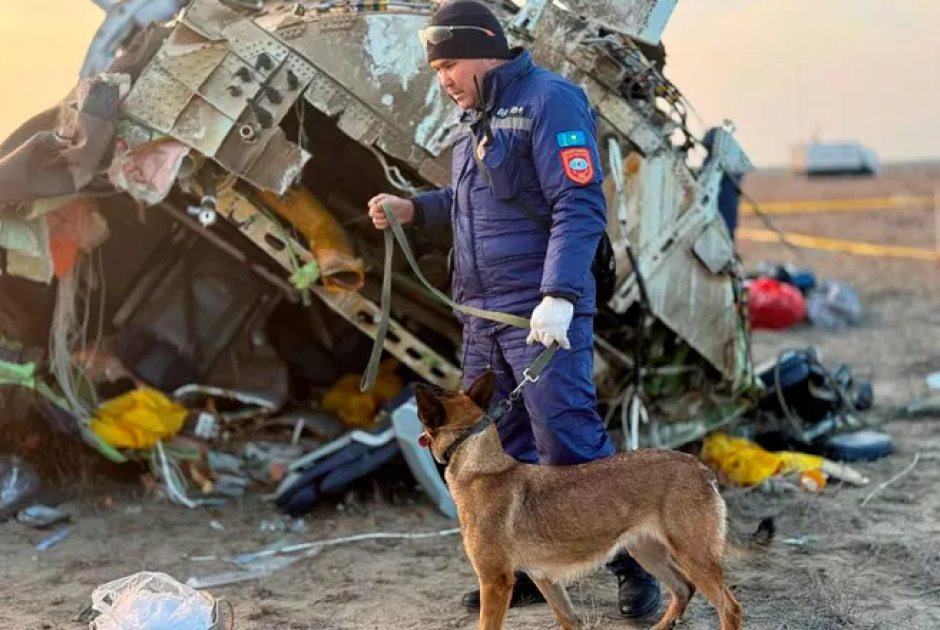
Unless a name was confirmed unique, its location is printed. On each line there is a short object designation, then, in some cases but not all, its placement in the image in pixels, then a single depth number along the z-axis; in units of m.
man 3.76
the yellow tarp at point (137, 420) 6.00
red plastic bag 11.09
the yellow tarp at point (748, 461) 6.18
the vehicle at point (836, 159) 47.19
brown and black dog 3.71
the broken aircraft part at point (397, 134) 5.30
